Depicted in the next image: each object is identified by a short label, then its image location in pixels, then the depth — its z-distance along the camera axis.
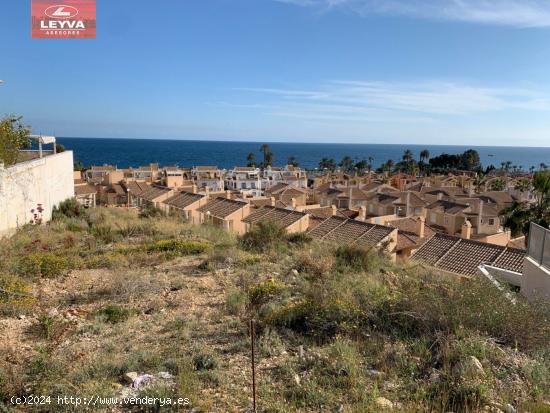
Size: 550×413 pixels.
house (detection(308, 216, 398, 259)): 22.72
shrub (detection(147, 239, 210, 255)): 12.54
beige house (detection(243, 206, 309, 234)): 26.15
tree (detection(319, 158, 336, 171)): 133.05
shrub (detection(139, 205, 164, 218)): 22.21
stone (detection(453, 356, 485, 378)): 4.52
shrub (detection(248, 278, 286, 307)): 7.66
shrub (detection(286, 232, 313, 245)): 15.53
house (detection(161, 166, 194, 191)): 54.57
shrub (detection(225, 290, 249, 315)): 7.39
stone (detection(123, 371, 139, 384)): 4.82
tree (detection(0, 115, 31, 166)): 15.53
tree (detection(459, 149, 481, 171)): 124.88
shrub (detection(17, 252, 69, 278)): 9.71
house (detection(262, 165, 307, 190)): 77.19
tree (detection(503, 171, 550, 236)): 20.36
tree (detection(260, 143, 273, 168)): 123.44
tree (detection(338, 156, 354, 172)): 131.00
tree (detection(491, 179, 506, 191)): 66.00
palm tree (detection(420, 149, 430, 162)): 119.86
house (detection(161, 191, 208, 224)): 30.15
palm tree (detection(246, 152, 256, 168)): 113.00
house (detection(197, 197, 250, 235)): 27.74
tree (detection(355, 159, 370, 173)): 124.12
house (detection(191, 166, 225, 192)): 68.38
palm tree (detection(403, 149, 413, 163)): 120.75
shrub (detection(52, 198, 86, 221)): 19.56
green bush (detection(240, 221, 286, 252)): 14.19
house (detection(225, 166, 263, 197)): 73.75
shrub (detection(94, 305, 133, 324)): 7.06
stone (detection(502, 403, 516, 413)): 4.06
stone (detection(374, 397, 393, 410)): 4.11
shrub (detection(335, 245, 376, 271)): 10.54
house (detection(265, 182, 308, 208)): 48.57
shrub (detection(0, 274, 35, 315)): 7.23
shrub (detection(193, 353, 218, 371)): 5.17
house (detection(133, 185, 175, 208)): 35.94
